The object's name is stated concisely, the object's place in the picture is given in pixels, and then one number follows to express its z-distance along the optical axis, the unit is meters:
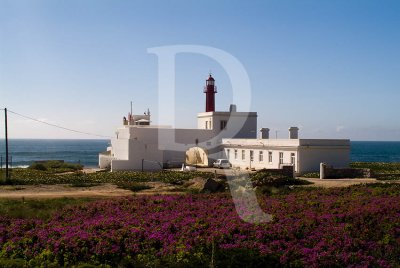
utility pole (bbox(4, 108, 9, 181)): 34.50
